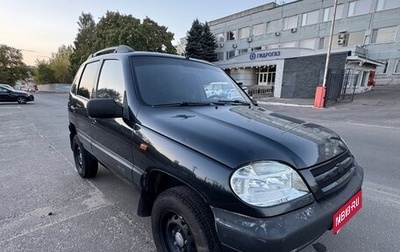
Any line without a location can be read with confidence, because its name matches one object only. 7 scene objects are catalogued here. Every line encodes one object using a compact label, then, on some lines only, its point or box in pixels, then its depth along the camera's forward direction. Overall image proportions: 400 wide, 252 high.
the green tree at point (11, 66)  50.41
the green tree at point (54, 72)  60.06
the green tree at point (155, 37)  32.34
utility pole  15.11
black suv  1.53
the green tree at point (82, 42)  44.28
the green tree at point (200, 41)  39.37
